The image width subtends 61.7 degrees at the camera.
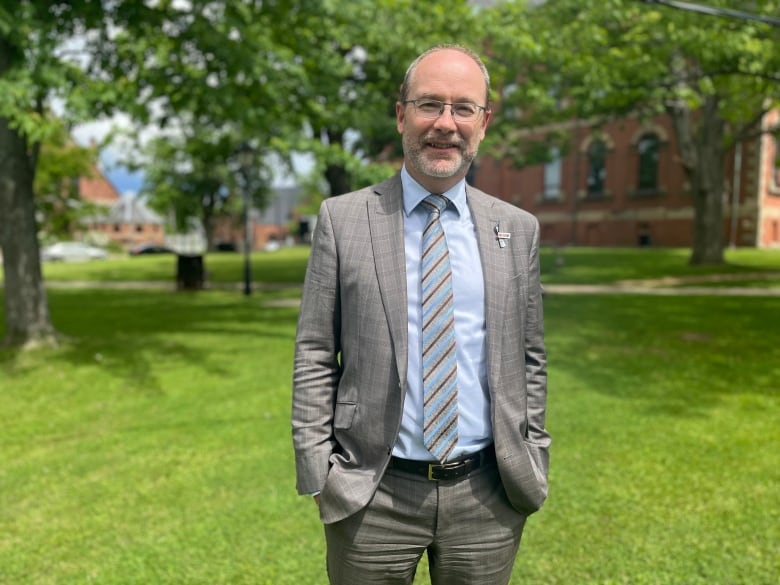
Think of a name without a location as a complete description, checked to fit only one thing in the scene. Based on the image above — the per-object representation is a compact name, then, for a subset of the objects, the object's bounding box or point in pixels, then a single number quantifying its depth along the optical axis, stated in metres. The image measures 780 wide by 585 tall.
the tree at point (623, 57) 11.17
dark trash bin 20.94
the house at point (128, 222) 86.48
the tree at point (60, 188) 34.56
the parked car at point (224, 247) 72.81
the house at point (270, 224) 102.62
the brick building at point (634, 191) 35.97
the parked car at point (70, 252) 51.88
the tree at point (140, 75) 8.32
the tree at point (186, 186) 48.03
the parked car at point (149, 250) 70.04
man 1.98
